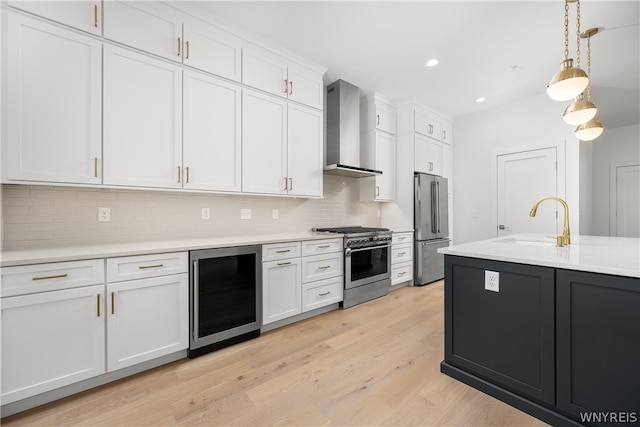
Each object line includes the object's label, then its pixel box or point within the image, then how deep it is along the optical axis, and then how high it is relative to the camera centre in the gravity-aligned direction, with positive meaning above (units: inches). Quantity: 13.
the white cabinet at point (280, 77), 106.5 +58.1
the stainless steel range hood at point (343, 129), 140.6 +44.9
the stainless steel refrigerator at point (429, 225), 165.6 -7.0
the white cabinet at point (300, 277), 101.7 -26.0
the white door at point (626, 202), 206.4 +9.4
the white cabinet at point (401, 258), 155.5 -26.0
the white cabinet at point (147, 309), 70.4 -26.7
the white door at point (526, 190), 160.1 +14.8
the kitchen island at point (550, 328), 51.0 -25.2
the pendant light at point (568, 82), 64.4 +31.7
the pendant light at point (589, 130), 93.0 +29.1
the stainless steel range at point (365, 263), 128.7 -25.0
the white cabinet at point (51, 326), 58.7 -26.3
